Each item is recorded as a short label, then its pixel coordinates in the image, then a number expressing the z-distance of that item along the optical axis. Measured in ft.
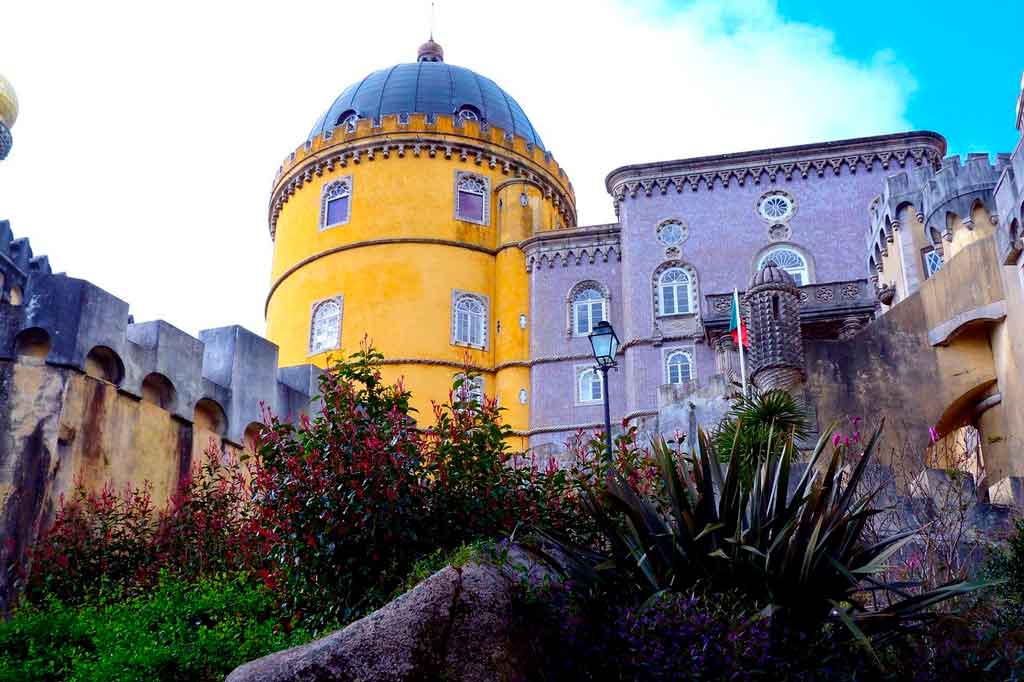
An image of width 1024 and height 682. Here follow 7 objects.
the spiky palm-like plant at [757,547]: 23.53
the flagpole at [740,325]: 59.33
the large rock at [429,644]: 20.75
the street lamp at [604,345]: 41.35
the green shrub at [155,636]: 25.20
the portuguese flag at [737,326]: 63.57
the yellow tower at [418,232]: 108.17
